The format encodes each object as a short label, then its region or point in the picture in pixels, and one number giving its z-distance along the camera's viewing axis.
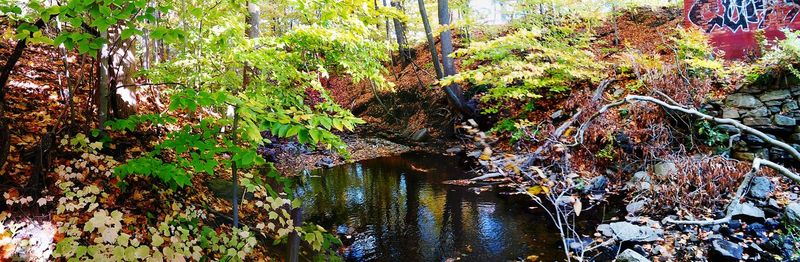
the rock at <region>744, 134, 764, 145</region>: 6.50
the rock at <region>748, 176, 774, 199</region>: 5.45
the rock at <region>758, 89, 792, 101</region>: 6.54
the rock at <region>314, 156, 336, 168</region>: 11.09
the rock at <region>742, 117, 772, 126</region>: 6.57
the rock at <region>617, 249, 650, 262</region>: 4.23
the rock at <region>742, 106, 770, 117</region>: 6.62
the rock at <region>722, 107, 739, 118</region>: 6.87
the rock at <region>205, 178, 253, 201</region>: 5.80
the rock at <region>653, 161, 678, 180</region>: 6.41
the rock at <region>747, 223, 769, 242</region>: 4.66
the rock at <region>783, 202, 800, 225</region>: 4.57
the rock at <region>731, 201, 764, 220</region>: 4.95
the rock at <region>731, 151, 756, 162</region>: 6.51
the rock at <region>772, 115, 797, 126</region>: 6.38
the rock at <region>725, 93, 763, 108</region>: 6.79
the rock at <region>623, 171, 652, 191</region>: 6.49
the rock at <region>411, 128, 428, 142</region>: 14.32
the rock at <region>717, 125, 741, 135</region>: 6.90
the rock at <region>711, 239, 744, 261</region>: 4.31
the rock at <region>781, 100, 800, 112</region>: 6.42
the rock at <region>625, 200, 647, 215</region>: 5.95
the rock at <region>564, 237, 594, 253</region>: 5.07
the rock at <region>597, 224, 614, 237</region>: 5.31
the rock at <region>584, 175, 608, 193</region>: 7.05
